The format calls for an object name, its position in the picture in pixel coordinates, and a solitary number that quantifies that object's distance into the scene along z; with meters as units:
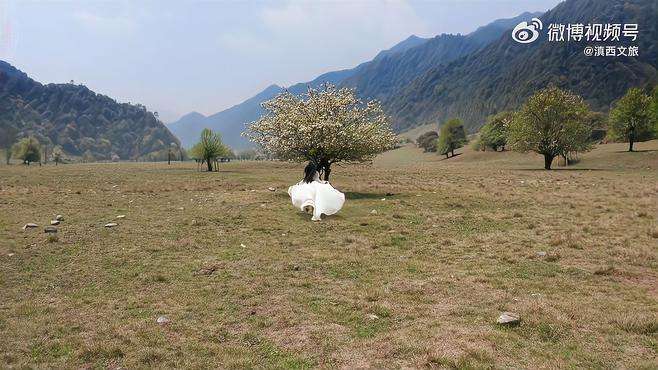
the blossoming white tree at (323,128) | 31.02
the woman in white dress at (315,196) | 22.47
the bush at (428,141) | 178.70
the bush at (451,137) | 133.38
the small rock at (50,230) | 18.27
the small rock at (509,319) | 8.89
